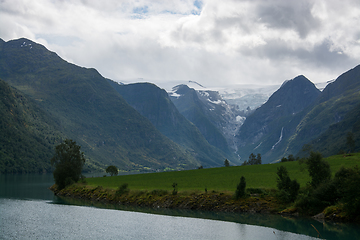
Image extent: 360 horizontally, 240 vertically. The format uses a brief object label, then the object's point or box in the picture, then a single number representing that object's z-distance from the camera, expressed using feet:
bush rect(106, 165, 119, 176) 599.57
